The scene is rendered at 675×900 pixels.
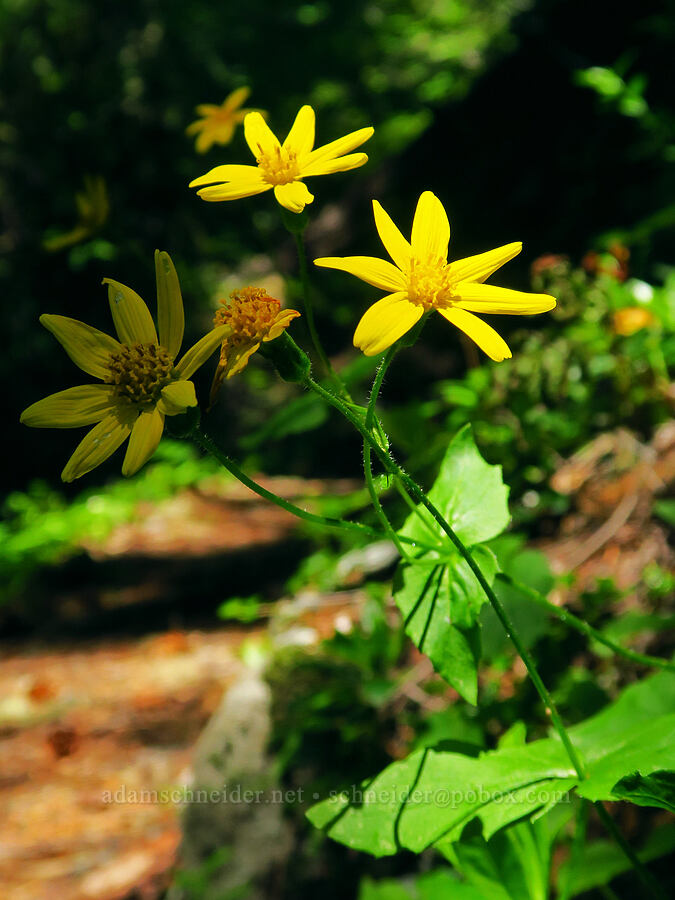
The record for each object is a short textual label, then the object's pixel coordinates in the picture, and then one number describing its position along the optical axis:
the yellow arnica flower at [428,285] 0.26
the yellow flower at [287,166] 0.28
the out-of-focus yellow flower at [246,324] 0.27
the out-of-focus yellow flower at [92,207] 0.42
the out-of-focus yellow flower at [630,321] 0.50
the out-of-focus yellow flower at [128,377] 0.27
